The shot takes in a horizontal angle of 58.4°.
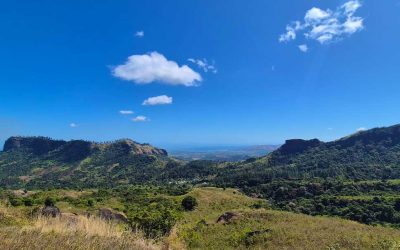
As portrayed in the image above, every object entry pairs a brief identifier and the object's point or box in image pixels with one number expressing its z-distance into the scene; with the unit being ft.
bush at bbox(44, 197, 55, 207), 193.36
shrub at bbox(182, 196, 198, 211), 212.43
